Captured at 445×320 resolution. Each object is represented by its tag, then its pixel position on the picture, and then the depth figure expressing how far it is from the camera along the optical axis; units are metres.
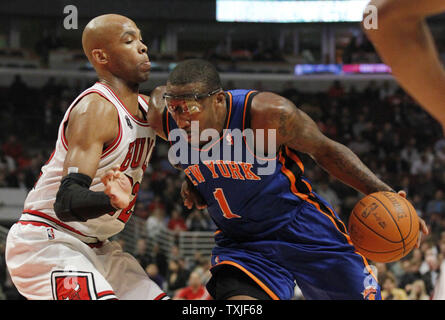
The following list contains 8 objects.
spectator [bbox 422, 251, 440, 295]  7.60
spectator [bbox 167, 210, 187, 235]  9.68
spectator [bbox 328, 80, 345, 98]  15.10
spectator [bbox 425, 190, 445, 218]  10.45
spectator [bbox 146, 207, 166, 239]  9.67
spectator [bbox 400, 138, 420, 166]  12.27
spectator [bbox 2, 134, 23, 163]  12.25
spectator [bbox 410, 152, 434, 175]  11.67
